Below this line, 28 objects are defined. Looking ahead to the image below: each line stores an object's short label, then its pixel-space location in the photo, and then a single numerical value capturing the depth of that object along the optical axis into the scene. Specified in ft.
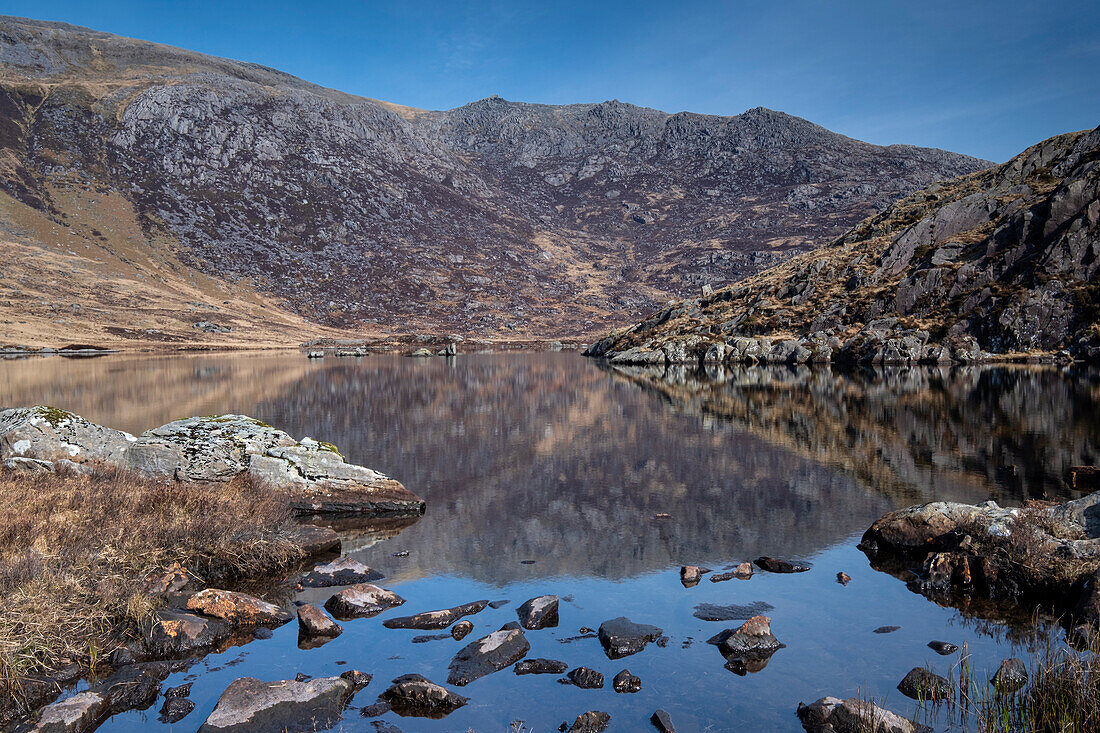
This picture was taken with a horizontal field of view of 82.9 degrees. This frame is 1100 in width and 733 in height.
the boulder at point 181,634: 30.66
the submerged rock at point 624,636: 31.41
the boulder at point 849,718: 23.25
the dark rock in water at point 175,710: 25.50
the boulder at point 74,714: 23.91
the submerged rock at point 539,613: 34.88
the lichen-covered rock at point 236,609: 34.24
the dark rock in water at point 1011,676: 25.63
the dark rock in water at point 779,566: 43.45
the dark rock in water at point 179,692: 26.99
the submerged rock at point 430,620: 34.65
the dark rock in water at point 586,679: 28.15
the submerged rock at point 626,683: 27.84
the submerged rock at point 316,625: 33.38
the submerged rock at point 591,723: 24.57
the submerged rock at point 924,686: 26.61
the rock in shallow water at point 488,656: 29.25
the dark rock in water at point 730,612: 35.70
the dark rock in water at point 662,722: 24.64
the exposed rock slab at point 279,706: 24.22
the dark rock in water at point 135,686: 26.35
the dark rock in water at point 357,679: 28.07
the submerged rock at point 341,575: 40.70
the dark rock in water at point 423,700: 26.25
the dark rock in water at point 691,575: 41.19
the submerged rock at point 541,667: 29.43
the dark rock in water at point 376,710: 25.98
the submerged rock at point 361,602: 36.11
